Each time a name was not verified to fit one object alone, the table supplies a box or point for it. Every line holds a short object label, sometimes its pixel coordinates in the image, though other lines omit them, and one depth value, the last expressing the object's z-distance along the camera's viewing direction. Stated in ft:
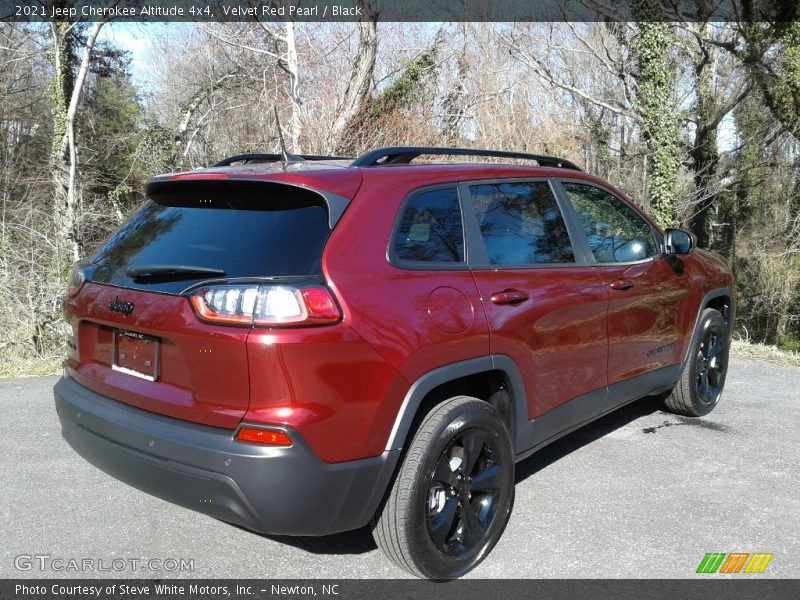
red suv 8.23
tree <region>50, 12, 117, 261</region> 55.16
